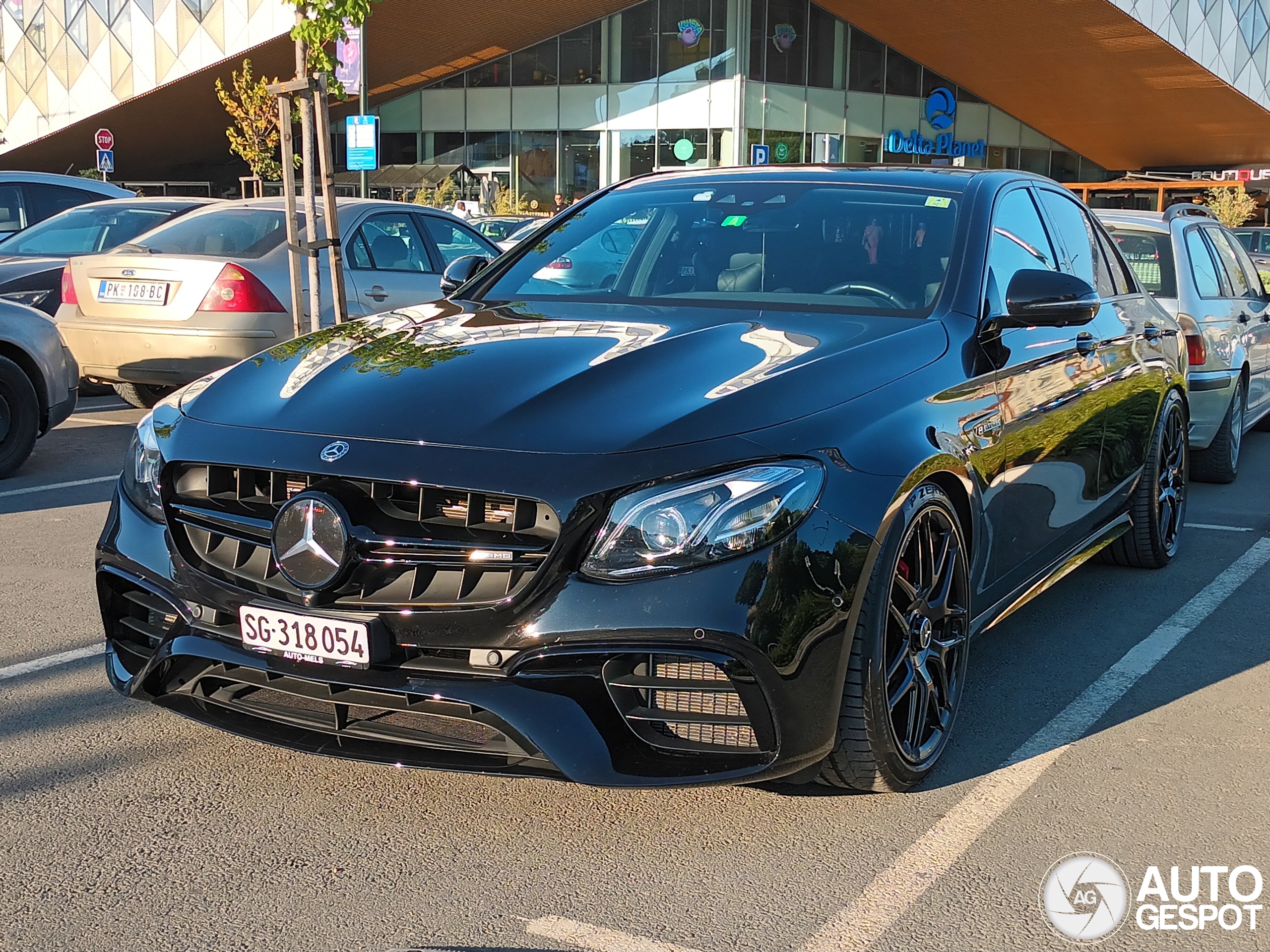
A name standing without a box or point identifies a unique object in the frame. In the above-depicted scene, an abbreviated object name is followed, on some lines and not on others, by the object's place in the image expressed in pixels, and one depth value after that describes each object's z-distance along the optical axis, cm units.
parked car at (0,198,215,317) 1062
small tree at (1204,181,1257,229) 3569
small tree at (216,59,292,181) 3209
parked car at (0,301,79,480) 773
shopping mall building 3800
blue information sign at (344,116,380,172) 1758
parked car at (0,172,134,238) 1234
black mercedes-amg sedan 291
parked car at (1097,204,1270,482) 790
